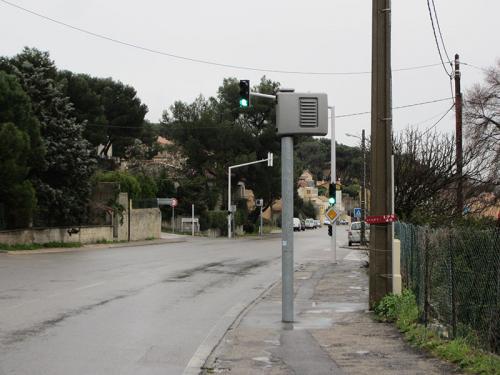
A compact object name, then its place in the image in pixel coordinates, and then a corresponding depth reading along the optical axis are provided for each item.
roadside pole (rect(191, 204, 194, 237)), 61.72
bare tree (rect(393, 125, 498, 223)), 23.48
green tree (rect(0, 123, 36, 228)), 30.58
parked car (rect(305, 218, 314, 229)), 105.55
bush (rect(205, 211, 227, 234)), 64.75
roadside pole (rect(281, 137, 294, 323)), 11.67
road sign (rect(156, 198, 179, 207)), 59.52
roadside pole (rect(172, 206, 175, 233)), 64.80
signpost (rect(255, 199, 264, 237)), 68.62
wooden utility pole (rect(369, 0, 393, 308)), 12.36
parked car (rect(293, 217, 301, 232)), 85.88
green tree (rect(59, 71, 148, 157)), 68.59
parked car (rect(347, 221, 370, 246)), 47.81
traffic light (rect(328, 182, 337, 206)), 29.66
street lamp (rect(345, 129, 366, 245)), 38.66
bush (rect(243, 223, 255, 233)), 74.91
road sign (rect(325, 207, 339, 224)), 30.47
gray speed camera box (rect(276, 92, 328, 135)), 11.58
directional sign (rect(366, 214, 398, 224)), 12.24
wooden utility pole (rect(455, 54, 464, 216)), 23.30
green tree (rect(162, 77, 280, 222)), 67.88
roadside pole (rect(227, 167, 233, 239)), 60.16
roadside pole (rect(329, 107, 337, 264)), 30.04
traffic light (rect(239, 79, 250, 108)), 18.45
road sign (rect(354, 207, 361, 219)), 47.30
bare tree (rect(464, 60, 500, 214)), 39.00
